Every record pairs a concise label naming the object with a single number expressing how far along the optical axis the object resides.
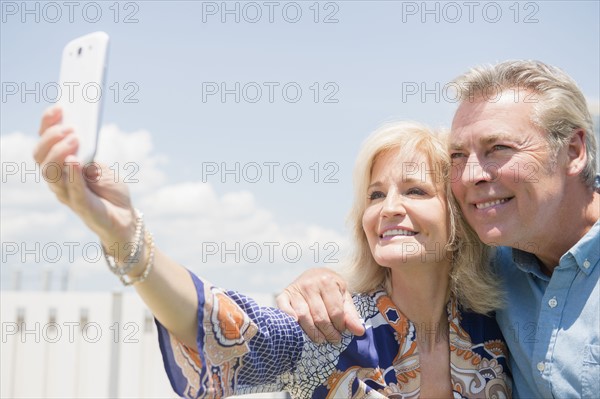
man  2.14
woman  1.76
